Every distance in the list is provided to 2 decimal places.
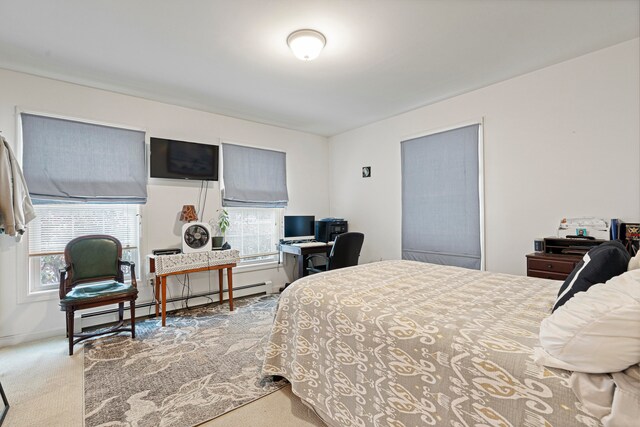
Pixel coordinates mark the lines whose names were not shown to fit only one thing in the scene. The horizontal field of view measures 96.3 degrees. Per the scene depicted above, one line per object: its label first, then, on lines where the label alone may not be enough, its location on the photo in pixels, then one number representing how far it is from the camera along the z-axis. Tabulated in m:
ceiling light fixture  2.22
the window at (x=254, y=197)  4.12
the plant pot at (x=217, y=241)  3.76
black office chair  3.36
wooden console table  3.11
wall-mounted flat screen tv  3.50
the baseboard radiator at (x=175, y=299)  3.10
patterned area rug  1.77
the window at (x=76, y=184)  2.88
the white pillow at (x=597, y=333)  0.82
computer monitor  4.55
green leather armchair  2.54
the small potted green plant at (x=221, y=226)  3.77
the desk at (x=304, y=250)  4.02
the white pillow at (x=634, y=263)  1.19
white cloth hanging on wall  2.14
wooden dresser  2.37
